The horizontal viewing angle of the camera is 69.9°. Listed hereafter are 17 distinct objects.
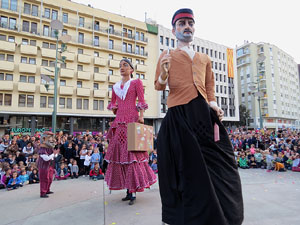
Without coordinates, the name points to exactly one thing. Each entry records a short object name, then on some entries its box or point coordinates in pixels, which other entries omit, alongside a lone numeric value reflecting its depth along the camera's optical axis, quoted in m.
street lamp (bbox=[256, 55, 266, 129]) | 16.79
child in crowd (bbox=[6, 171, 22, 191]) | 6.07
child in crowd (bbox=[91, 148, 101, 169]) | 8.30
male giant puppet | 2.01
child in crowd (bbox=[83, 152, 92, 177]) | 8.61
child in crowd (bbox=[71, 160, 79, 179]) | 8.01
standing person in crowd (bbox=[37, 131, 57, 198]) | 4.68
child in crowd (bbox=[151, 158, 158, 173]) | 8.98
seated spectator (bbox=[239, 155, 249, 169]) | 9.95
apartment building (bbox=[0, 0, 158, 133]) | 25.98
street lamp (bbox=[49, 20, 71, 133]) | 11.64
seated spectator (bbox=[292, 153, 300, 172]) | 8.74
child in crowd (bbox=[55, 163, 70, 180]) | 7.54
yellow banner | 45.47
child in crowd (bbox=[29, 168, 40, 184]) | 7.04
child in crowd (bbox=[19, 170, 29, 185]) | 6.73
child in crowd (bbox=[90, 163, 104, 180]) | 7.12
